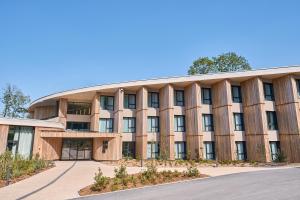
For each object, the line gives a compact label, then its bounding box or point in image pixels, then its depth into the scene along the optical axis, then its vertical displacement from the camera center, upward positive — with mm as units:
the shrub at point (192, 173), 14002 -1807
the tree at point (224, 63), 44500 +15861
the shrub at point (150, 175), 12509 -1789
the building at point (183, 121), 24656 +2799
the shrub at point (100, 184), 10362 -1841
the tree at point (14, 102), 54875 +10337
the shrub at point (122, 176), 11855 -1765
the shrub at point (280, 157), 24219 -1457
